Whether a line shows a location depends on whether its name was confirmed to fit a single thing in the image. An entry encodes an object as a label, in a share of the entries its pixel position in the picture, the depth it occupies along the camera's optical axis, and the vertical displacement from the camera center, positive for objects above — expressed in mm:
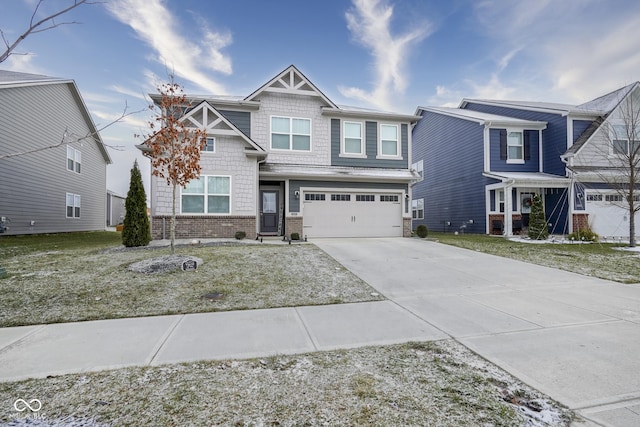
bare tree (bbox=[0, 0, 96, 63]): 2619 +1677
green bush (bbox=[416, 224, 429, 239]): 14023 -725
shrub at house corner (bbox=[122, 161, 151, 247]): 10164 -38
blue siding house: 15656 +2801
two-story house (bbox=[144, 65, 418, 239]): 12523 +2212
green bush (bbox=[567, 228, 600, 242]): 13727 -860
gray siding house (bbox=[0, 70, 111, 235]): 14242 +3049
